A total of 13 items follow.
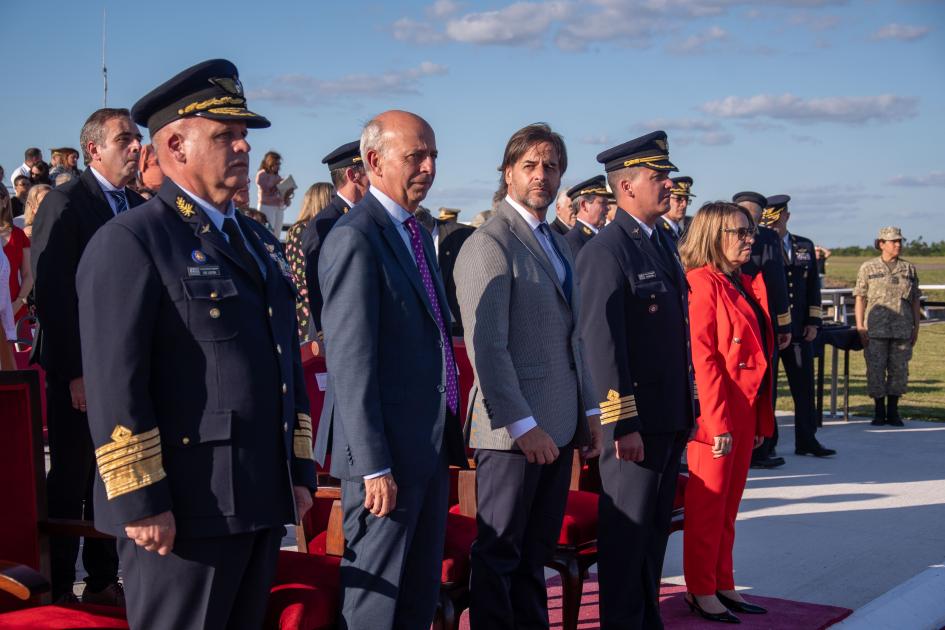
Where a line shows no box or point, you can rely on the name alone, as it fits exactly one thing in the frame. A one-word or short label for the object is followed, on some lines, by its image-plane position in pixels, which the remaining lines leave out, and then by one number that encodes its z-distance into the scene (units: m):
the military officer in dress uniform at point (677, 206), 8.16
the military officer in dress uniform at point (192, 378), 2.46
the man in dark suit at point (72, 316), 4.08
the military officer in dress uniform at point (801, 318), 8.99
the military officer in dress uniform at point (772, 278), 8.26
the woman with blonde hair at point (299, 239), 6.11
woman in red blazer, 4.64
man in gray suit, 3.64
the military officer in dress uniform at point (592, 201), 8.18
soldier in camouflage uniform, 10.71
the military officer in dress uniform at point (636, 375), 4.05
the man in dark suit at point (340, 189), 5.86
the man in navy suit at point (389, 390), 3.03
